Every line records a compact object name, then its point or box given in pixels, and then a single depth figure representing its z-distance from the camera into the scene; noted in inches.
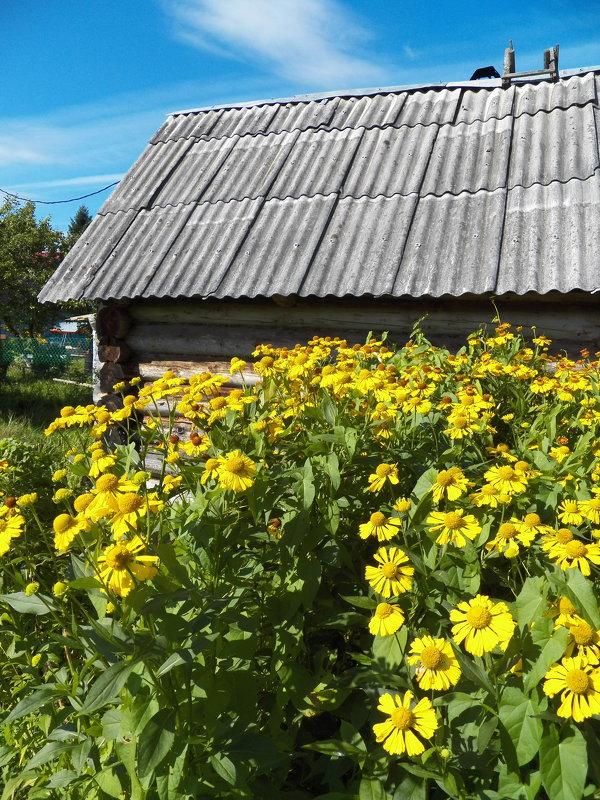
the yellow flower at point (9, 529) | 58.2
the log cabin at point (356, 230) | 175.2
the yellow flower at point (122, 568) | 47.6
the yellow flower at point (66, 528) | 52.9
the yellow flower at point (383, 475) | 68.1
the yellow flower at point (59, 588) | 57.2
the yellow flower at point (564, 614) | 46.8
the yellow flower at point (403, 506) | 63.5
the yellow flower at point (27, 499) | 64.1
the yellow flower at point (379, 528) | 61.4
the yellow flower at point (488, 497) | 62.8
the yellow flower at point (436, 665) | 48.2
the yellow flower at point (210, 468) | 64.6
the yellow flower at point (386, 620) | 53.1
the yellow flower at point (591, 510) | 60.7
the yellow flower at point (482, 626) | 47.5
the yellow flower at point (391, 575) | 55.0
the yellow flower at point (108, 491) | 53.8
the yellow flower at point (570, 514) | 60.9
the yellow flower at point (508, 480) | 64.5
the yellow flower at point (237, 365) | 95.3
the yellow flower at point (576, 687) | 43.4
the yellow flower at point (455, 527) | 57.9
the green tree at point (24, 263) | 773.3
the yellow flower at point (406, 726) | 47.5
